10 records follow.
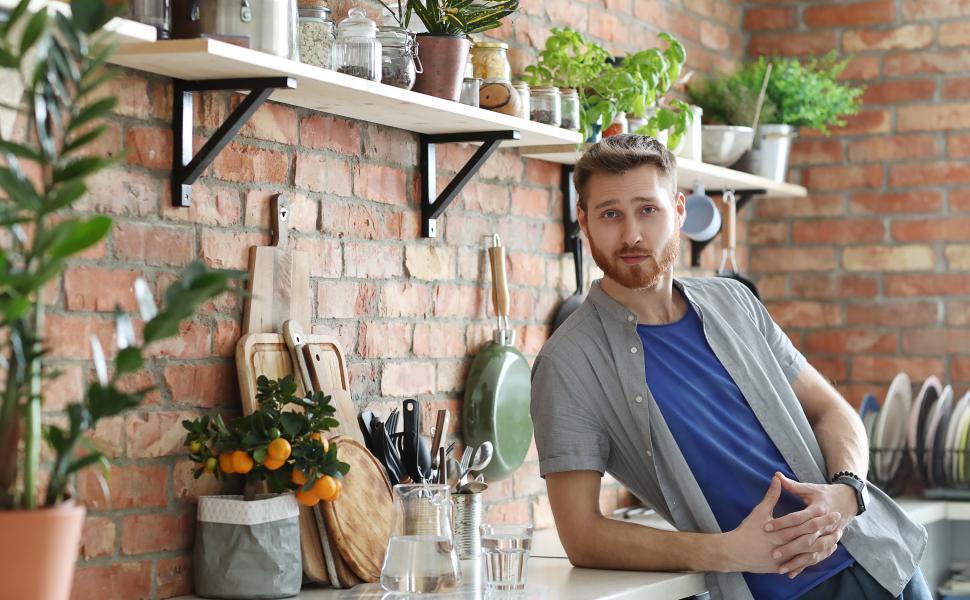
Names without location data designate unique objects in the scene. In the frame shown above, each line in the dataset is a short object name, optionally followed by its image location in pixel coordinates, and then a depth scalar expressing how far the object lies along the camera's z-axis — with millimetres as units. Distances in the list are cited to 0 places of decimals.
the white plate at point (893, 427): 3512
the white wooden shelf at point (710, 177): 2828
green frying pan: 2637
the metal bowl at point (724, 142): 3430
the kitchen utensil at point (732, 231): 3557
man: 2195
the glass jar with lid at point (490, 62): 2502
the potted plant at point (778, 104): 3539
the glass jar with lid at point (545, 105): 2611
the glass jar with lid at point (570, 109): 2680
